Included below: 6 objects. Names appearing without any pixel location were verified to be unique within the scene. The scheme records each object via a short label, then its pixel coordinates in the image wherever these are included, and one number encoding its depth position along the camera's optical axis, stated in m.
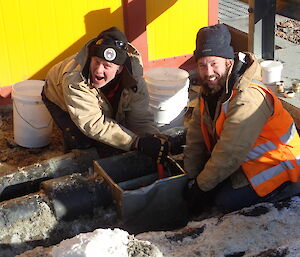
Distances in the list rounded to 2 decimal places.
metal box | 3.83
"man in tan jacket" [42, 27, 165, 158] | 4.16
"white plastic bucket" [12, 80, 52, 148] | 5.26
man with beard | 3.55
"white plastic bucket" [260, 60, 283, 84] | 5.87
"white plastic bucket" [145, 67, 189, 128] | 5.53
